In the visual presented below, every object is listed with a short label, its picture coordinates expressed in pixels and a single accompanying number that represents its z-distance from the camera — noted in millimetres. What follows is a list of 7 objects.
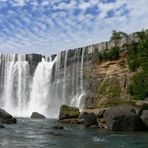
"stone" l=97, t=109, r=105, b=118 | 20709
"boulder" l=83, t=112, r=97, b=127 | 19687
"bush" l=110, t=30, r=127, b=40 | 31476
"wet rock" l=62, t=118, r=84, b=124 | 21798
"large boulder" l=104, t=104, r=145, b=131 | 17827
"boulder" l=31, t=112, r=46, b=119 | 28118
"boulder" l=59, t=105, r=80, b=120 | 23026
